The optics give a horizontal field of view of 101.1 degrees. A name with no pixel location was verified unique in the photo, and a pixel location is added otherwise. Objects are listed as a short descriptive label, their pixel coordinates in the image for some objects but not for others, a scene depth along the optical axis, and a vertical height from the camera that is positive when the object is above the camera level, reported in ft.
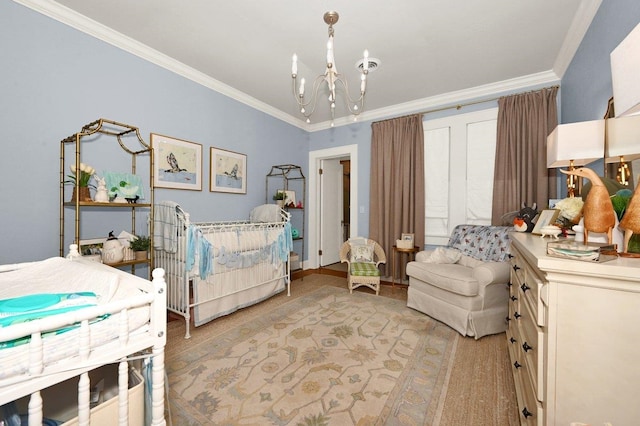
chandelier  5.65 +5.32
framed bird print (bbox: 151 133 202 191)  9.31 +1.79
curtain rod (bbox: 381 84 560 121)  10.18 +4.85
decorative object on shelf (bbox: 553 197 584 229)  5.18 +0.10
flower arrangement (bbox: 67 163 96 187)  6.72 +0.94
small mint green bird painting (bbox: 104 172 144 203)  7.42 +0.68
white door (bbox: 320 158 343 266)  16.84 +0.10
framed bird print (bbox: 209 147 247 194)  11.21 +1.76
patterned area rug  5.03 -3.80
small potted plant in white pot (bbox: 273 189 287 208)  13.83 +0.76
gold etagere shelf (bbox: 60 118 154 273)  6.49 +1.14
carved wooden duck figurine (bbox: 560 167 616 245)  3.71 +0.05
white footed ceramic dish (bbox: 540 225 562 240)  5.45 -0.36
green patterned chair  11.76 -2.44
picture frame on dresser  6.23 -0.13
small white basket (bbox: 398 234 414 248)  12.37 -1.26
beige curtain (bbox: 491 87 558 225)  10.03 +2.45
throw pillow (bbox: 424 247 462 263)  10.09 -1.66
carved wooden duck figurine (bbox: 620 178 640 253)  3.18 -0.02
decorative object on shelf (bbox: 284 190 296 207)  14.10 +0.72
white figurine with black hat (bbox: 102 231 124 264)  7.05 -1.12
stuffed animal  7.55 -0.19
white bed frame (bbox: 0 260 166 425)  2.60 -1.69
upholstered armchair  7.97 -2.20
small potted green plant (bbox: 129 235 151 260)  7.70 -1.05
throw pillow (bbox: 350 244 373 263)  13.33 -2.06
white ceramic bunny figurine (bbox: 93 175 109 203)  7.01 +0.46
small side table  12.56 -2.16
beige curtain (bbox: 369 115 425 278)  12.72 +1.55
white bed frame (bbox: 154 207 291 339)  8.36 -2.34
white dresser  2.79 -1.46
